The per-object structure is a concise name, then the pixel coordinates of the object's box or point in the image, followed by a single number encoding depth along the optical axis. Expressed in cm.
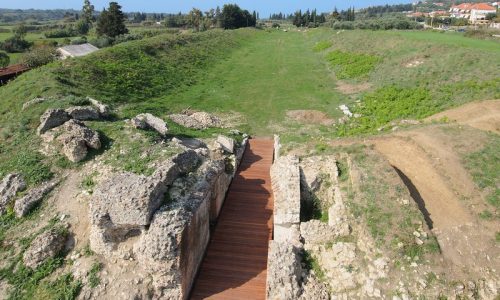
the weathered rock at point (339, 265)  1155
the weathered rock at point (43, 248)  1195
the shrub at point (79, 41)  6158
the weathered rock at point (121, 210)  1170
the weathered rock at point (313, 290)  1141
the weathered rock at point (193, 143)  1938
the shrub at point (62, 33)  9473
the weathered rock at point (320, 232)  1304
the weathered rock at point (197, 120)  2392
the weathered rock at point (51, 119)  1691
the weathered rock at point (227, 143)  1994
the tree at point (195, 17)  9475
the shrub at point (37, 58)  3762
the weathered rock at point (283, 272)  1142
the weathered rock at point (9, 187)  1389
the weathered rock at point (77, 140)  1523
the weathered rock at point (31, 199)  1352
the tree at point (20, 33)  7553
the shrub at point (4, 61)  4528
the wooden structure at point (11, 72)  3372
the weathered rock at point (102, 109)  1995
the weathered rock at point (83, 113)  1789
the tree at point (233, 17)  9706
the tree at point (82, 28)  10094
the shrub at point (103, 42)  5378
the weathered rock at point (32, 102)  2010
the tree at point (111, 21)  6300
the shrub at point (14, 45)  6831
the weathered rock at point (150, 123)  1762
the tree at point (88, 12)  10258
